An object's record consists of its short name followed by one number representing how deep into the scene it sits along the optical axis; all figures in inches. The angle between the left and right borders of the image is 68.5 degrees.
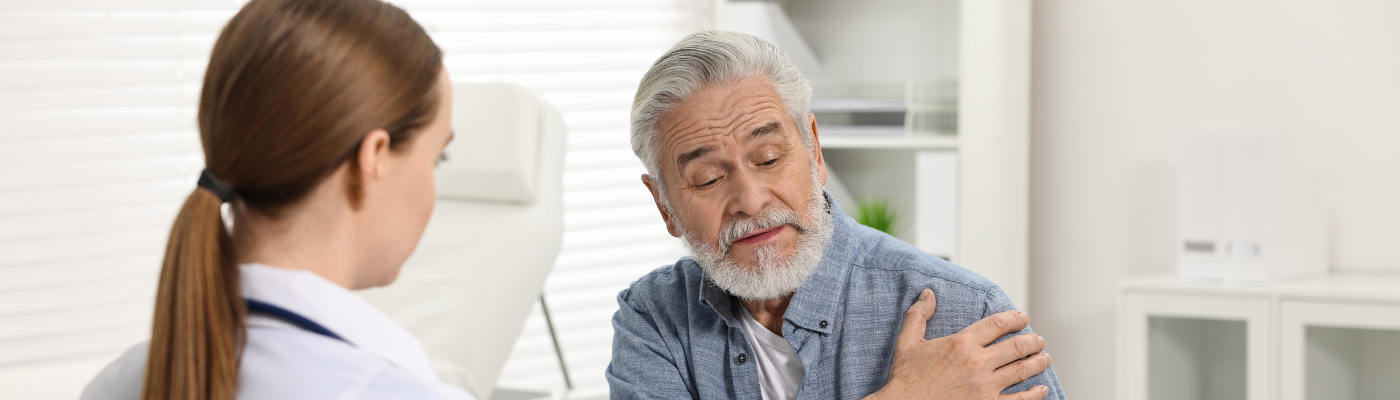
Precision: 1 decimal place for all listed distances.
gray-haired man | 51.1
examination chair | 77.4
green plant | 101.5
